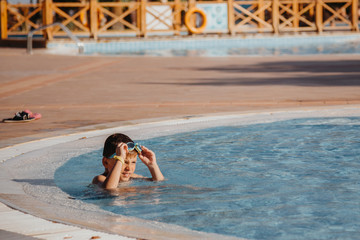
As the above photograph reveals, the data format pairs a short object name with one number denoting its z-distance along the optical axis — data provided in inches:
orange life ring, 1008.9
